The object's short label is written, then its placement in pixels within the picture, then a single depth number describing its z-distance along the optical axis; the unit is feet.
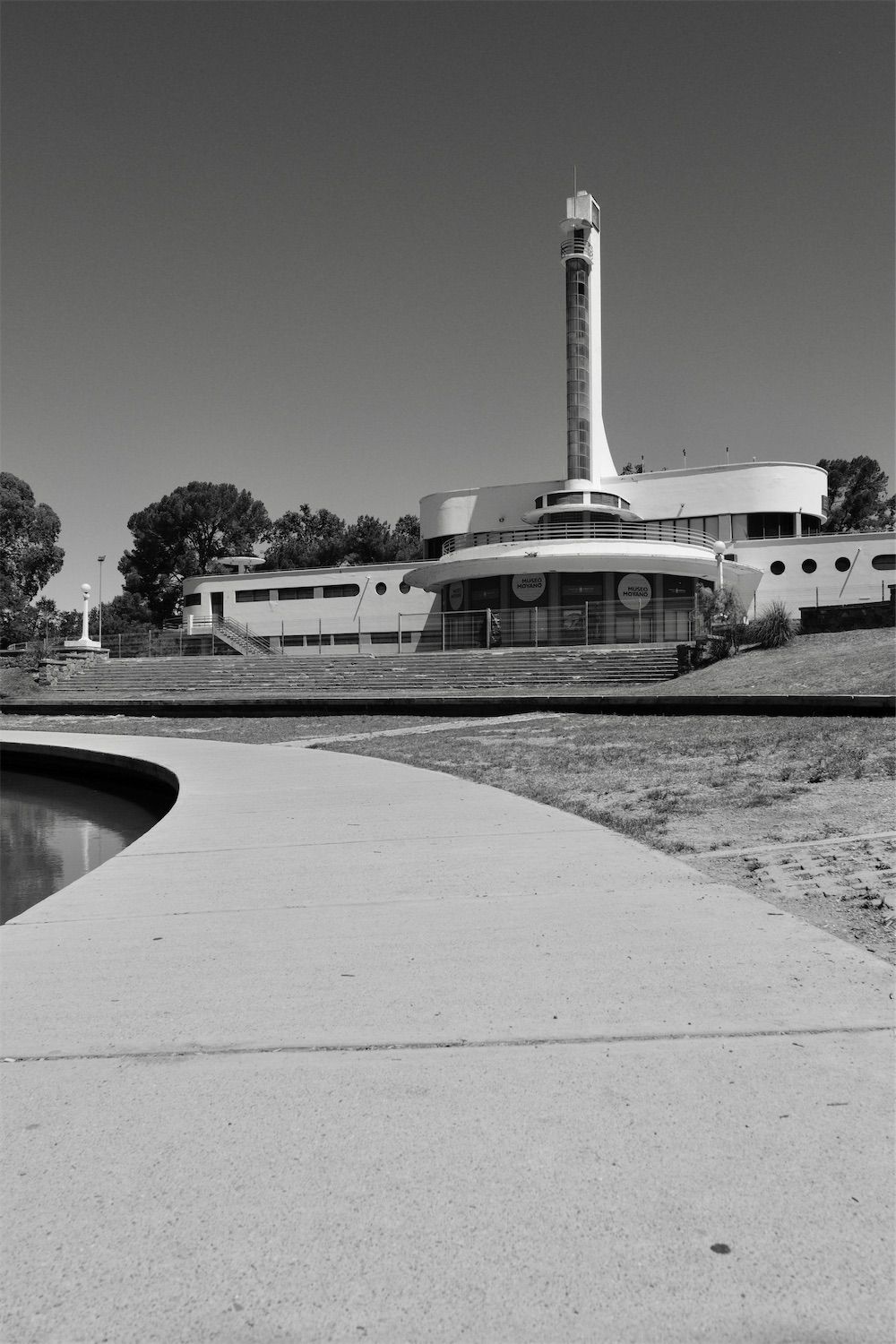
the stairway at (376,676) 98.48
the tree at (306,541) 265.54
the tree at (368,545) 262.26
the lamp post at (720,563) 125.49
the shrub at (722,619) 96.02
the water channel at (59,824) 27.76
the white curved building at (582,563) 138.31
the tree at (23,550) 231.30
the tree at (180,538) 266.57
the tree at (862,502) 249.96
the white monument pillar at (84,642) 129.90
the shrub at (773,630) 94.84
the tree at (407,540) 265.13
